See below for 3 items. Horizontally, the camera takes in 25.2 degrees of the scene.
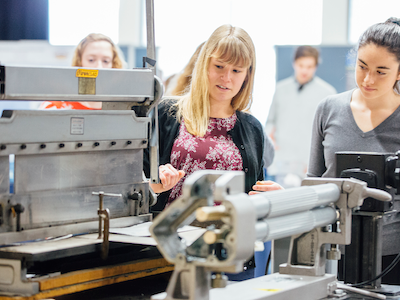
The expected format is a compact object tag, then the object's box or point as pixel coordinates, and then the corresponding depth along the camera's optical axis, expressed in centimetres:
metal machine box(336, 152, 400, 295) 218
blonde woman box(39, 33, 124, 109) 355
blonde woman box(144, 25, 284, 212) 254
